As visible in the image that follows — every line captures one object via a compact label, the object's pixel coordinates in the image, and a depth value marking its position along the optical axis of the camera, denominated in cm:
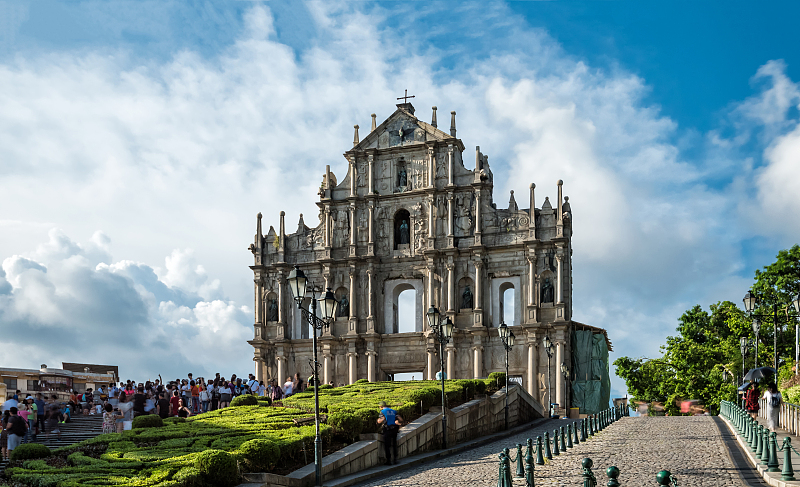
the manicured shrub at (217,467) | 1672
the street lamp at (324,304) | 1842
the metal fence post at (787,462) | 1509
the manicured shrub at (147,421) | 2486
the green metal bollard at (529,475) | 1448
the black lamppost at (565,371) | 4447
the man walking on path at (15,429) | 2211
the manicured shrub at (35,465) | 1800
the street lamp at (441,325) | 2769
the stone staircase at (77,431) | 2683
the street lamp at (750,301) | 2872
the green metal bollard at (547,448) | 2084
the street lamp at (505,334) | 3141
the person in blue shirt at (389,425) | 2208
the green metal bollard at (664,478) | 973
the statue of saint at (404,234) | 4959
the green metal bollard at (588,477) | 1210
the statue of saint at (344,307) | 4969
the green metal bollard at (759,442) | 1872
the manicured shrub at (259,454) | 1834
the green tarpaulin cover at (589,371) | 4725
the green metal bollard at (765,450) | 1778
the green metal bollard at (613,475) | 1029
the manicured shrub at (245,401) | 3091
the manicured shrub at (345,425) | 2253
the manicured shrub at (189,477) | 1622
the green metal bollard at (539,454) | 2015
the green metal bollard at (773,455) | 1692
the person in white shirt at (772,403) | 2212
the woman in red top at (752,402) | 2692
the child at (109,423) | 2769
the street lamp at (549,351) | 4083
